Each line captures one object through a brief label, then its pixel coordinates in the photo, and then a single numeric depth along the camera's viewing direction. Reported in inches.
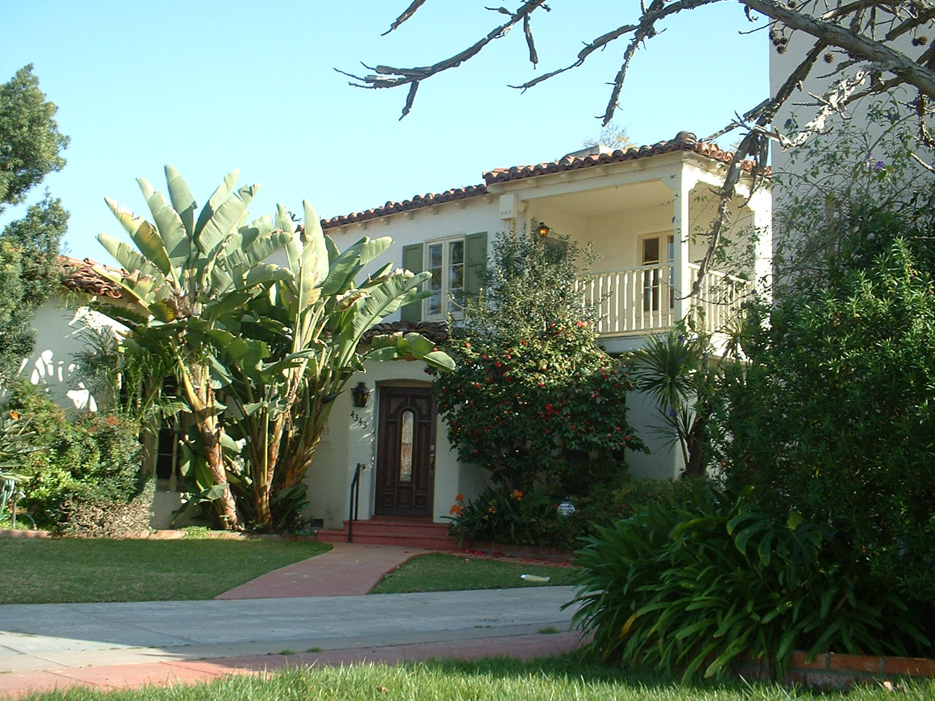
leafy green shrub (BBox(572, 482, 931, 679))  232.4
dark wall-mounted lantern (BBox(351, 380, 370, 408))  674.2
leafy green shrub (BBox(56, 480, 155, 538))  531.5
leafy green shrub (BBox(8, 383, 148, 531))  529.3
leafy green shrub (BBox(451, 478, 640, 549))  566.6
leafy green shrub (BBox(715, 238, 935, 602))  214.2
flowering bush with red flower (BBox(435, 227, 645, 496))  581.3
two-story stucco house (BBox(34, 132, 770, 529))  634.2
